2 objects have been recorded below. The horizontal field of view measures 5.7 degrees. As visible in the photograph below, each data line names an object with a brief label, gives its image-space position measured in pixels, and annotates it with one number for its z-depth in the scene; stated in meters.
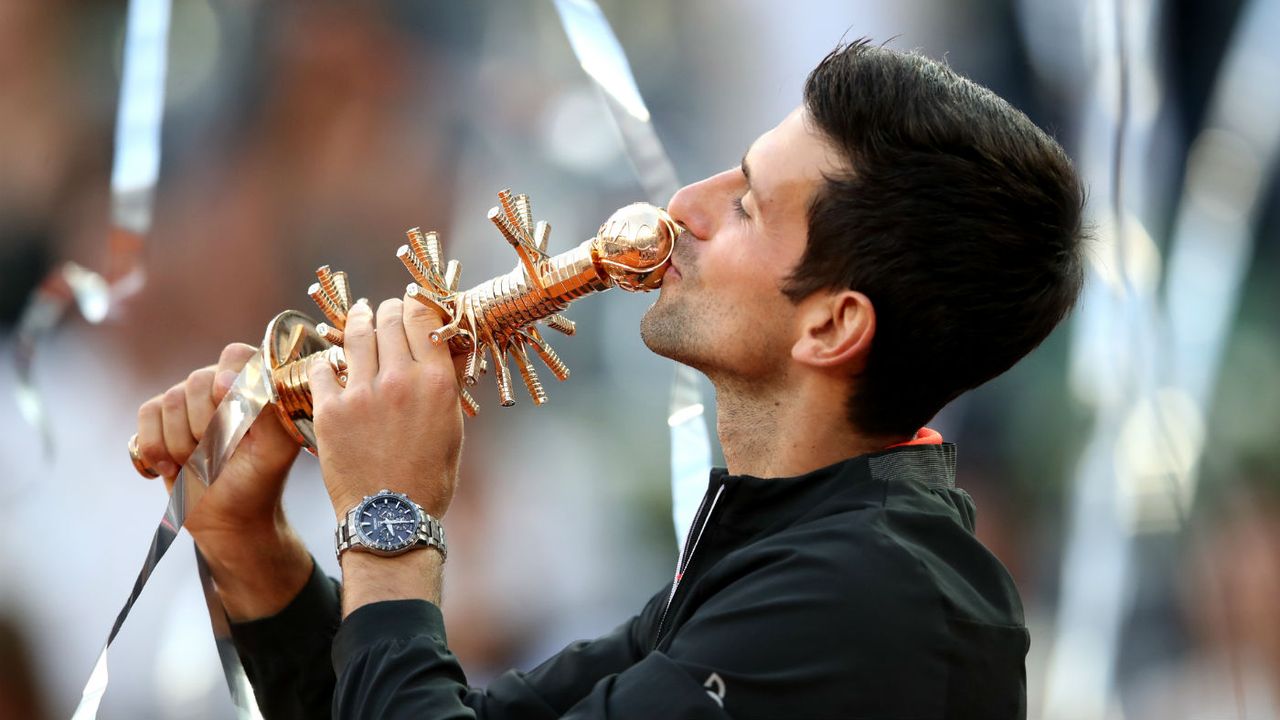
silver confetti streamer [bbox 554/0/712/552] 9.02
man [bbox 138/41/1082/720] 8.14
